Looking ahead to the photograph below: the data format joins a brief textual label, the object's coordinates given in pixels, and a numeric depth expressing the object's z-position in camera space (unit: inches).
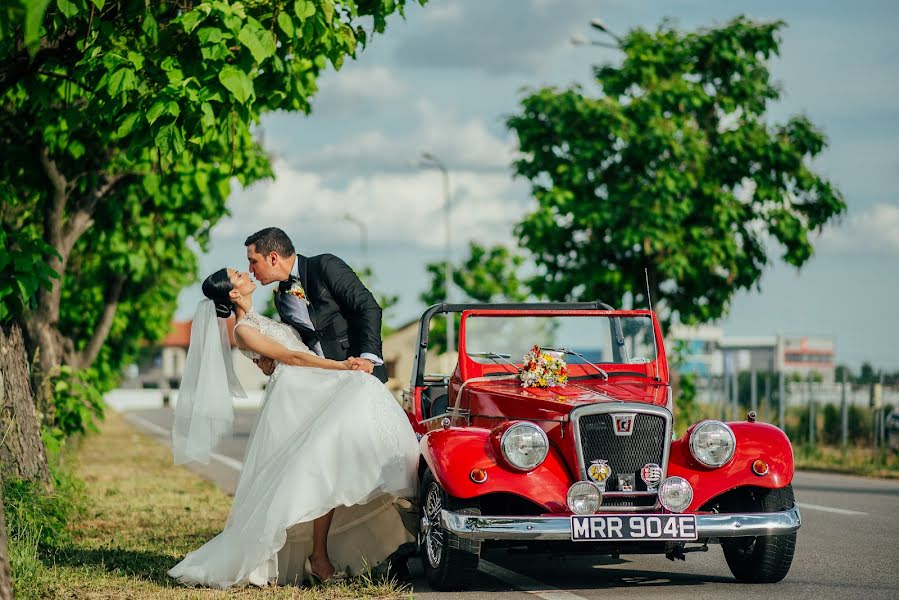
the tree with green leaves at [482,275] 2516.0
